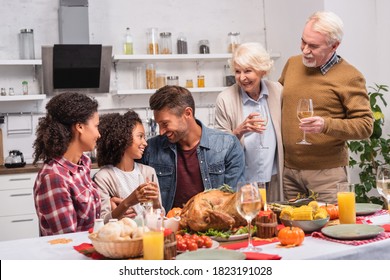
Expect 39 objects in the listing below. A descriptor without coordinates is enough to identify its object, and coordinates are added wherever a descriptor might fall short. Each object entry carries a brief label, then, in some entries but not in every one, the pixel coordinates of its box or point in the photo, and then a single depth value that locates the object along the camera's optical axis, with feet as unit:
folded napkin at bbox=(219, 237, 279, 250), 6.82
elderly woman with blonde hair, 10.70
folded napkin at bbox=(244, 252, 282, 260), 6.09
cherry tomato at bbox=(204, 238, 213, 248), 6.73
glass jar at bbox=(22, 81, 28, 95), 18.48
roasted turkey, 7.35
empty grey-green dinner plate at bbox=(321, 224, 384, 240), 6.73
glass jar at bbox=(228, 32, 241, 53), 21.11
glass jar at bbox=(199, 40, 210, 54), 20.66
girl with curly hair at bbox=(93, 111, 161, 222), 9.28
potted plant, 17.57
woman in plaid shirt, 7.67
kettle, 17.34
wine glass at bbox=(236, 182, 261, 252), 6.49
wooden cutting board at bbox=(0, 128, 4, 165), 18.41
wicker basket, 6.17
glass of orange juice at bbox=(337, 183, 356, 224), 7.67
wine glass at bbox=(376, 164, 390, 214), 7.31
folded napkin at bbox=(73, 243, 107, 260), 6.43
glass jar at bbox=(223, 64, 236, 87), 21.06
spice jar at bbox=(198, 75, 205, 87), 20.62
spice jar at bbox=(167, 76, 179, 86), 20.11
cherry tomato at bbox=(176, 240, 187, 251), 6.63
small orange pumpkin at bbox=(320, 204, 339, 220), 8.09
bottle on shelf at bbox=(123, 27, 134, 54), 19.61
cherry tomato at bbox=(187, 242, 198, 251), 6.59
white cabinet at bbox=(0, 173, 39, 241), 16.75
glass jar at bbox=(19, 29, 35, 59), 18.53
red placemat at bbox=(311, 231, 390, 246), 6.62
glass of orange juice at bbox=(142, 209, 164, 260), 5.96
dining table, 6.32
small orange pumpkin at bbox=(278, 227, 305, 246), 6.61
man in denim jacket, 9.61
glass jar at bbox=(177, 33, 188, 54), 20.27
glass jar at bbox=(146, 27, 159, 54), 19.86
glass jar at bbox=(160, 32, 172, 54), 20.02
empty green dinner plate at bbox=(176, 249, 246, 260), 6.04
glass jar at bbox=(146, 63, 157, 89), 19.77
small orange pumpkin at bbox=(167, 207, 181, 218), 7.95
